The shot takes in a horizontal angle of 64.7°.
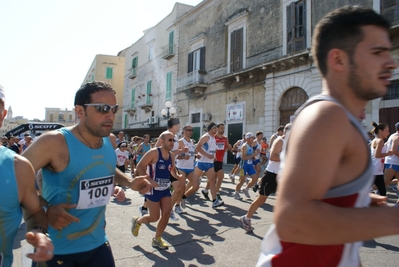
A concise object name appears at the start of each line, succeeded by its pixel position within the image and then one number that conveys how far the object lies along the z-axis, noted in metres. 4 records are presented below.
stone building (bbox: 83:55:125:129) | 47.91
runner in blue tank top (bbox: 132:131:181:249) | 4.77
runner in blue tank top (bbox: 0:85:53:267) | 1.59
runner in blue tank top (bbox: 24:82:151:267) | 2.11
